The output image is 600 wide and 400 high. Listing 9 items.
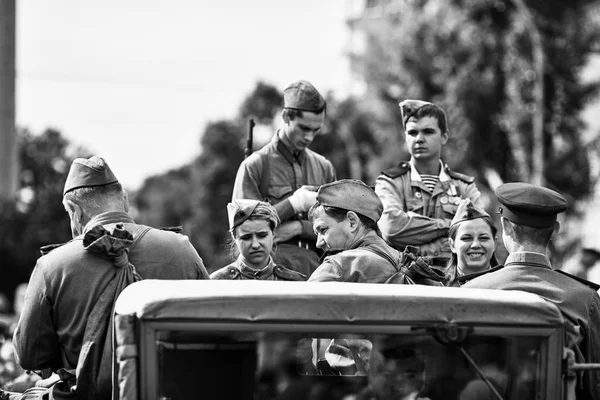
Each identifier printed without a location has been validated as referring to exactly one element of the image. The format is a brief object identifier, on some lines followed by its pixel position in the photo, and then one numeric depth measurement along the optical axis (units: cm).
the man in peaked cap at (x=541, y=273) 1045
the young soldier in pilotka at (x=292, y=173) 1518
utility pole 7748
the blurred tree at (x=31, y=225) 7709
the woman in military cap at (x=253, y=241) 1349
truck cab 863
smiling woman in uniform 1370
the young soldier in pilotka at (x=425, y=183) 1454
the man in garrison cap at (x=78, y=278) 1115
